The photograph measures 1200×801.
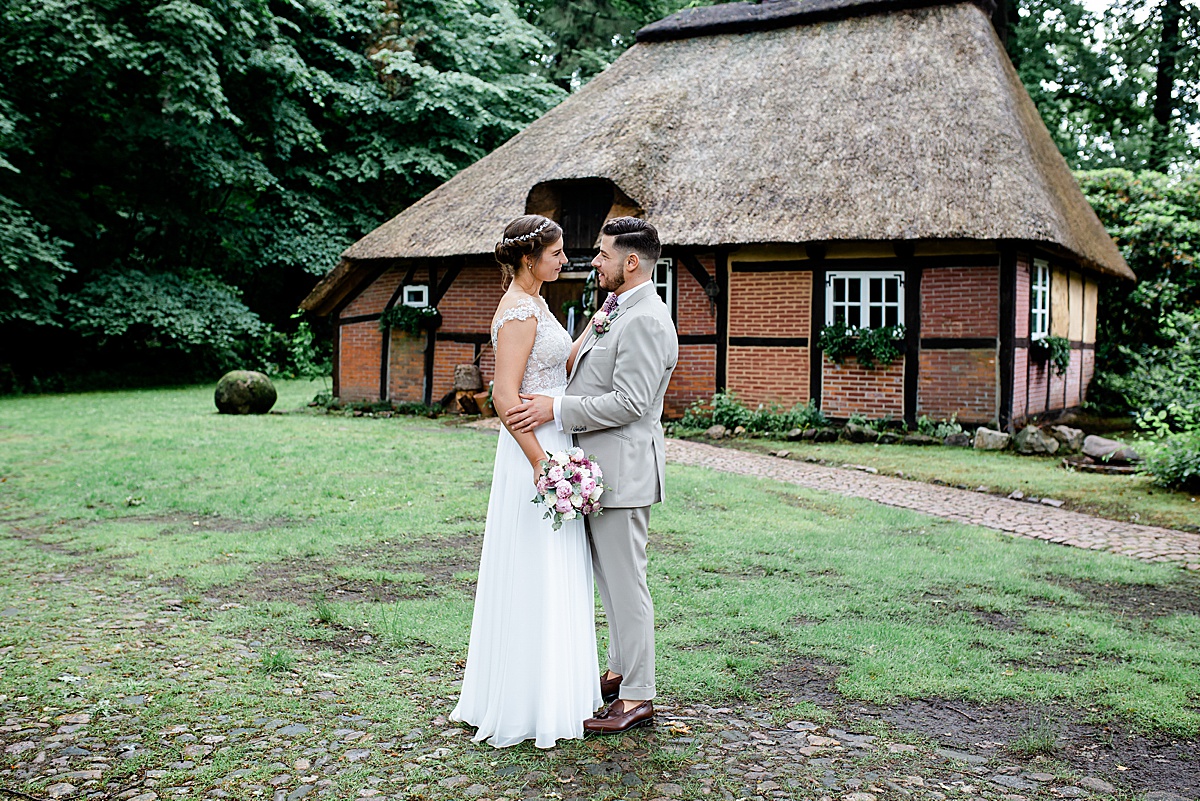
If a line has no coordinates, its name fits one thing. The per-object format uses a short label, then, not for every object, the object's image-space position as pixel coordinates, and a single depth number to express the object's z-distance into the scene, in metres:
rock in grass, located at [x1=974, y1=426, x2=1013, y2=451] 11.39
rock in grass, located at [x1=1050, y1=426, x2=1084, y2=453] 11.38
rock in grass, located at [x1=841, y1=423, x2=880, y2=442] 12.02
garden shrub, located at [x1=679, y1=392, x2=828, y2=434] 12.57
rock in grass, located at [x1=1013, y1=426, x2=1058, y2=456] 11.20
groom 3.40
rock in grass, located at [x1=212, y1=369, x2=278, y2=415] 14.30
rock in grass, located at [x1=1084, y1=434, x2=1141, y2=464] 10.33
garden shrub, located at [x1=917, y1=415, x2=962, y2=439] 11.80
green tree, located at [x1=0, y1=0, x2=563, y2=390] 16.70
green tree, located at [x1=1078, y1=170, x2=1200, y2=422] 16.27
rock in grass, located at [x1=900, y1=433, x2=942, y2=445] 11.79
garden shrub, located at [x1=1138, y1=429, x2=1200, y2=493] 8.91
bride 3.42
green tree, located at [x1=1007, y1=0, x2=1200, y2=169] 22.67
